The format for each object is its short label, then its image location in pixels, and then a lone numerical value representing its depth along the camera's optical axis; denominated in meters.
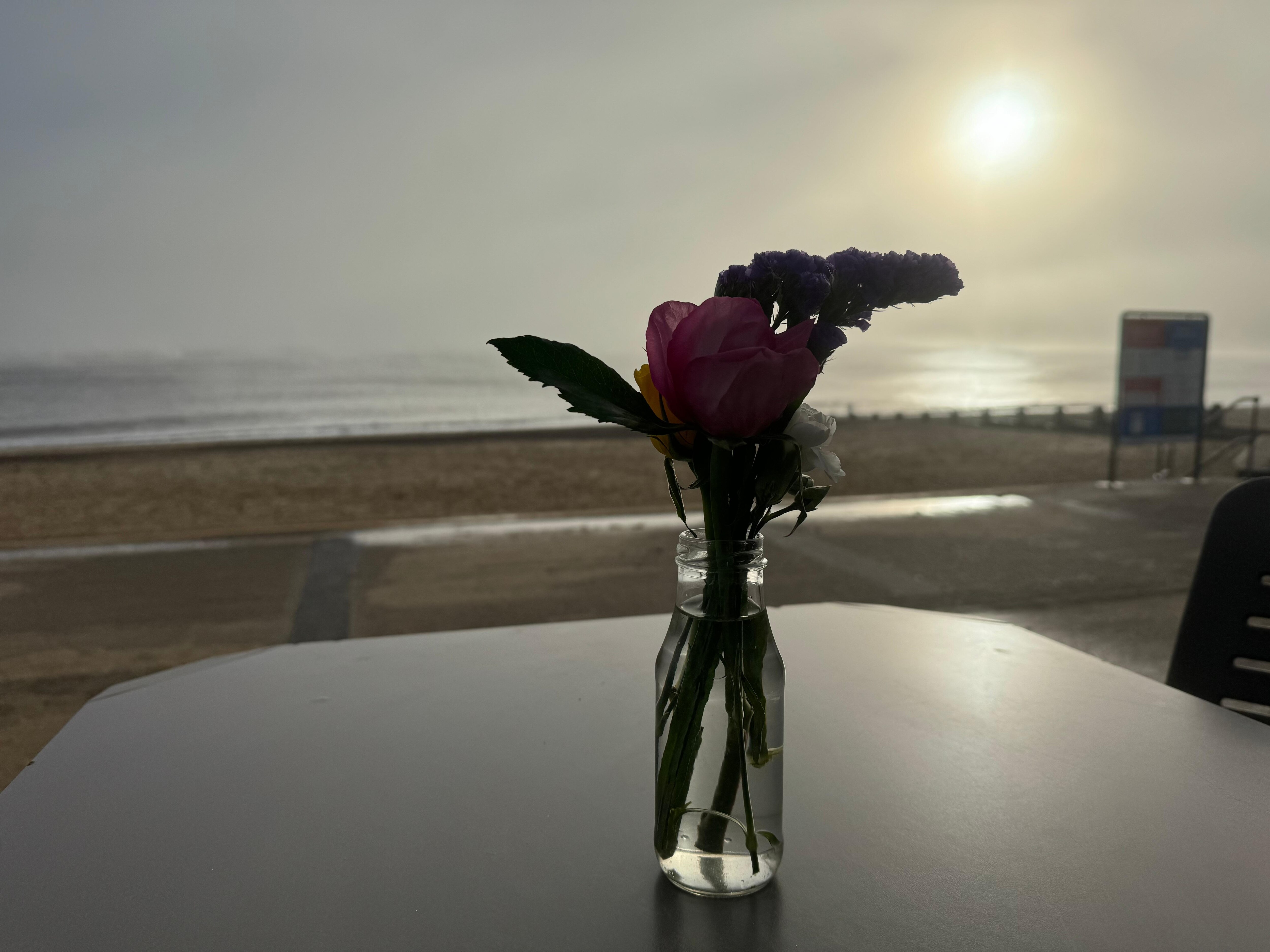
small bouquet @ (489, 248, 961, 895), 0.51
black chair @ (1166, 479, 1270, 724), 1.12
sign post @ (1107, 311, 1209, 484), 6.21
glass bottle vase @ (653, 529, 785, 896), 0.53
